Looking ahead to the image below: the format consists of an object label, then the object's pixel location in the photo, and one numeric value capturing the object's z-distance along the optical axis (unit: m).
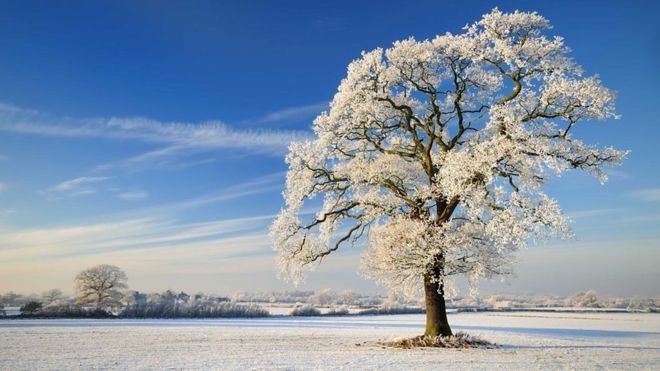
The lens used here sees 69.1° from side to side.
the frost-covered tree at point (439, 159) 22.61
